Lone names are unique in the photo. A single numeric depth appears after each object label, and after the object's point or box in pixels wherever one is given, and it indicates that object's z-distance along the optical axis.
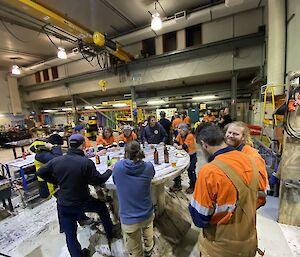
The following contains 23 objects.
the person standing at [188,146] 3.34
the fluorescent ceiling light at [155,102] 8.94
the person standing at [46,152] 2.69
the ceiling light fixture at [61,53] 5.39
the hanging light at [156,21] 4.01
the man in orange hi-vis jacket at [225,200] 1.02
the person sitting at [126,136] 3.81
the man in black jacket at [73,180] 1.71
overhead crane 3.50
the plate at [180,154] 2.73
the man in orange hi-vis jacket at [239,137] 1.73
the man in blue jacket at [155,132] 4.14
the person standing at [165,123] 4.87
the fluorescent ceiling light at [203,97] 7.93
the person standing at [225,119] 5.00
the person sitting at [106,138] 3.97
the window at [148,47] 6.82
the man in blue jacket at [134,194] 1.49
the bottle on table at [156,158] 2.47
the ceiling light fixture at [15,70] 7.08
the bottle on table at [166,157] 2.49
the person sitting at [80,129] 3.30
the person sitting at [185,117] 7.21
